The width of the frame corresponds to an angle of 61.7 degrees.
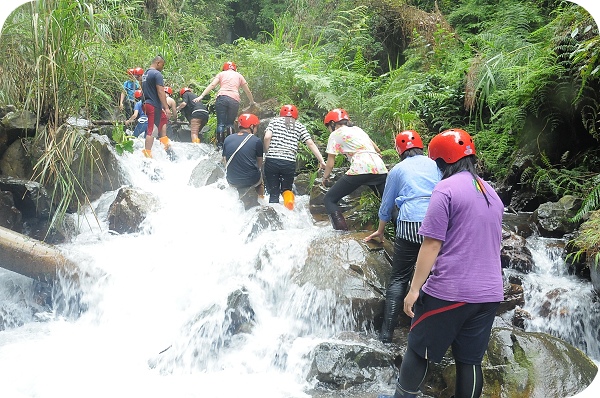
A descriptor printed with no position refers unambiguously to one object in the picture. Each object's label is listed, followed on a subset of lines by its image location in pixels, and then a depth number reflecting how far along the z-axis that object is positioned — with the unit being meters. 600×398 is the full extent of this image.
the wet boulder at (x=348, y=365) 4.45
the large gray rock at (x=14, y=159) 7.06
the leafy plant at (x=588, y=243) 5.34
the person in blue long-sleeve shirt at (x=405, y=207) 4.46
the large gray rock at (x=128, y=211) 7.53
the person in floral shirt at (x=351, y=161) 5.98
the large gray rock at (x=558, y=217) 6.53
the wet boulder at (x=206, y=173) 9.15
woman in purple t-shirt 3.01
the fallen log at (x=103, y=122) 8.45
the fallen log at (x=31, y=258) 5.45
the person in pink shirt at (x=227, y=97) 9.83
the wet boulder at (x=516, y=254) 6.13
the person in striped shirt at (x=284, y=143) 7.34
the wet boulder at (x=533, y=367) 4.06
